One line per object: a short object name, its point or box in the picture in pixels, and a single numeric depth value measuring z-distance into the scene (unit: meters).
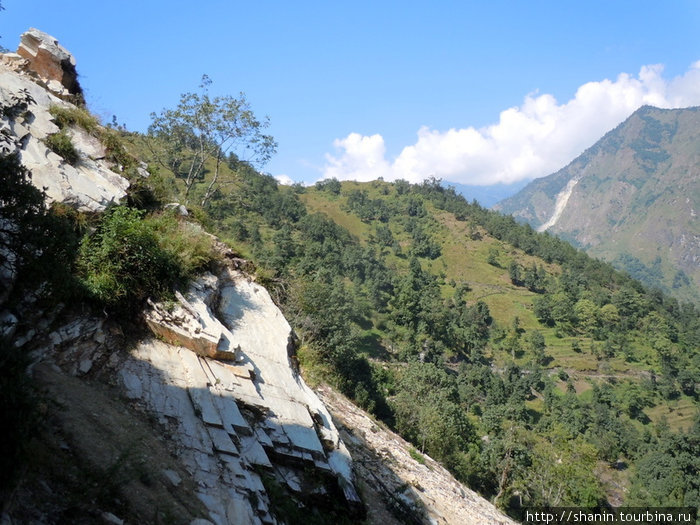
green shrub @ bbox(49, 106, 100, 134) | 10.13
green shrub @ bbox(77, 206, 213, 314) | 7.42
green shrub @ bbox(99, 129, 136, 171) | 10.88
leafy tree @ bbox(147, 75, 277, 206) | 19.70
